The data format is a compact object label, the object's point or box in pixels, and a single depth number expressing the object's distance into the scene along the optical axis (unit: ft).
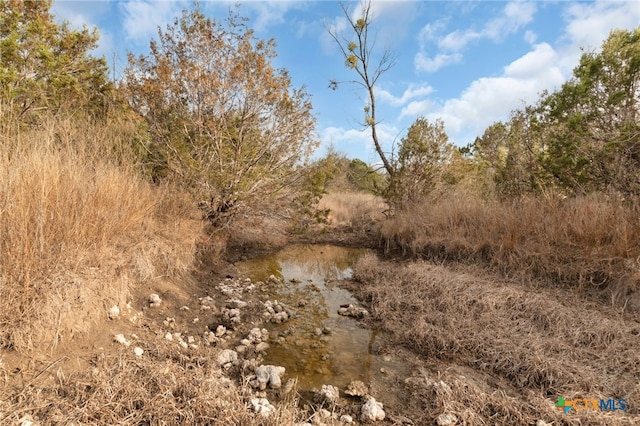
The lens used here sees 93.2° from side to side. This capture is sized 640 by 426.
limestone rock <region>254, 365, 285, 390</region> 9.01
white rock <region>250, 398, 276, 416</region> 7.38
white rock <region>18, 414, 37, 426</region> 5.68
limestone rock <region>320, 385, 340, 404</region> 8.59
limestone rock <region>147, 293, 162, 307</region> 12.66
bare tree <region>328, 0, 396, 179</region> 41.39
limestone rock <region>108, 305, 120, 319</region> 10.43
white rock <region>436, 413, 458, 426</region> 7.80
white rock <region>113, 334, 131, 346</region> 9.36
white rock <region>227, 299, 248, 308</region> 14.74
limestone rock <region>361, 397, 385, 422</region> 8.14
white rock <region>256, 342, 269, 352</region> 11.21
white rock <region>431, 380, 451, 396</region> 8.72
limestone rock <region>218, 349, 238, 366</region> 9.87
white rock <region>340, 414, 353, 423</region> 7.92
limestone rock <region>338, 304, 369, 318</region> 15.42
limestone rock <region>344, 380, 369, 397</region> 9.11
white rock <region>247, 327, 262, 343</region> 11.72
